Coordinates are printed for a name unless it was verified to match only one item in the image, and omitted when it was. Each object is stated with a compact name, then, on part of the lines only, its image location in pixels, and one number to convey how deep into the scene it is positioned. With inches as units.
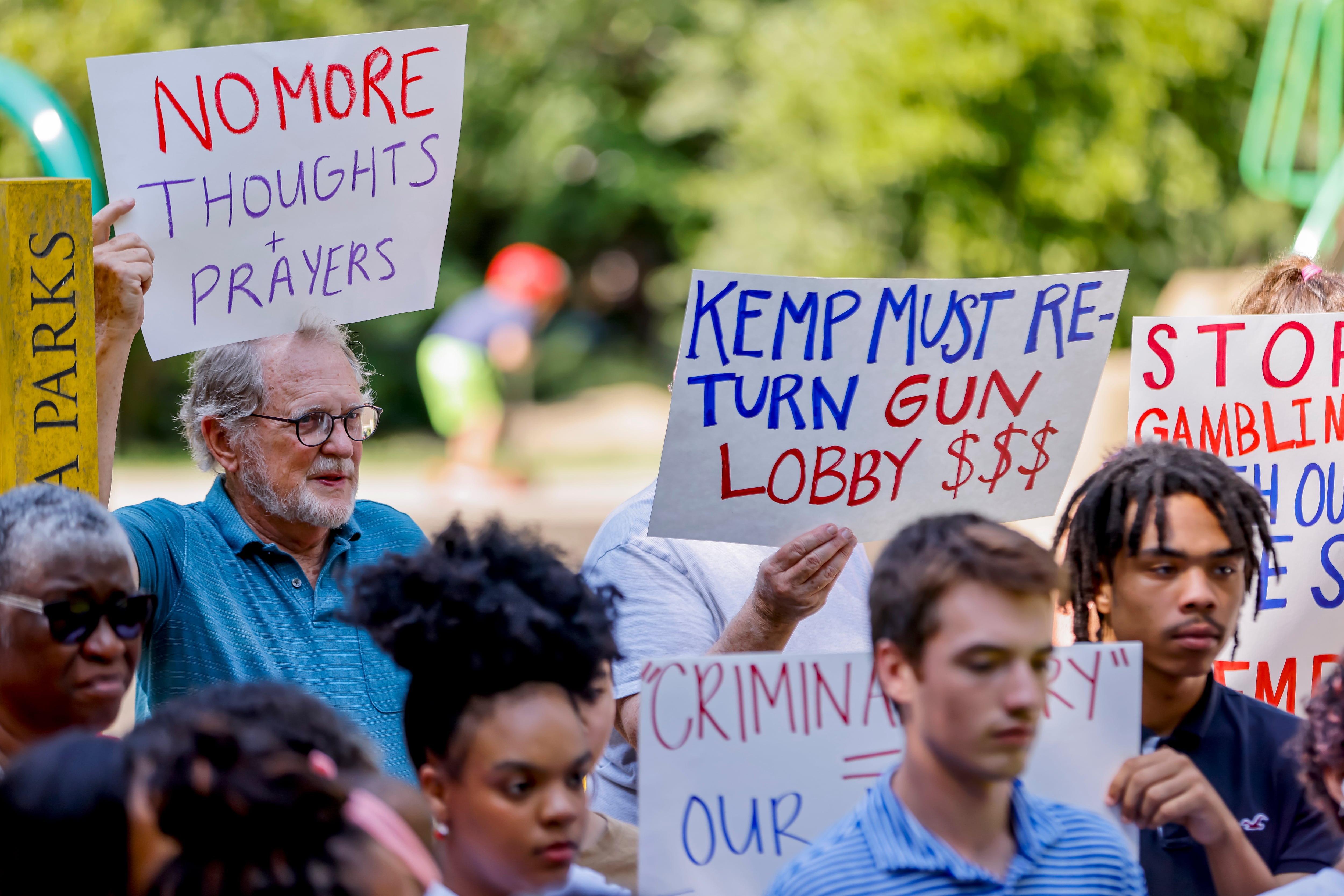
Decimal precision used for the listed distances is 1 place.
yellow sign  195.6
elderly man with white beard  210.4
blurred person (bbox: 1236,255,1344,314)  261.4
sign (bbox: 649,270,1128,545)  206.5
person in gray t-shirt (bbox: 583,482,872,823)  196.9
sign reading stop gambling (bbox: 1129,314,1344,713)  241.1
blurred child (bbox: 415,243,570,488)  913.5
